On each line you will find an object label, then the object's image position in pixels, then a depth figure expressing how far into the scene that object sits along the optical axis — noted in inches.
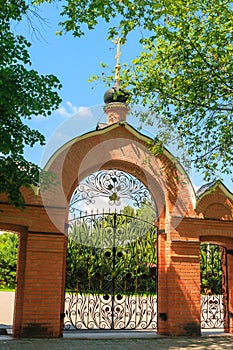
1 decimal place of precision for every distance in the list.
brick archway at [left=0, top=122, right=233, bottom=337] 322.0
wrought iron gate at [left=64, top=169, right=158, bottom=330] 356.2
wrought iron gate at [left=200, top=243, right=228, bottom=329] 396.8
